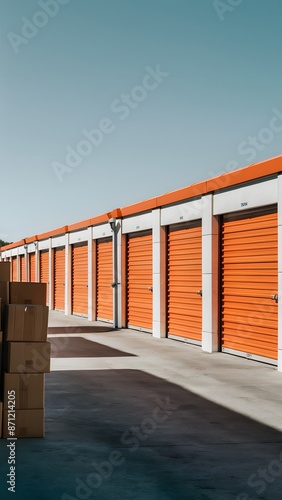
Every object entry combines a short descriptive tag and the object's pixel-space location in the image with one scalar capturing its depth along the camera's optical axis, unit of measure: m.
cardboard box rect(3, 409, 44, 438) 7.54
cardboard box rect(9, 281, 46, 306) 8.00
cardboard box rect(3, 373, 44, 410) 7.58
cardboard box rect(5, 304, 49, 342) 7.69
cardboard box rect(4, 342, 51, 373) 7.61
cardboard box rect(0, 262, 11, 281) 7.98
